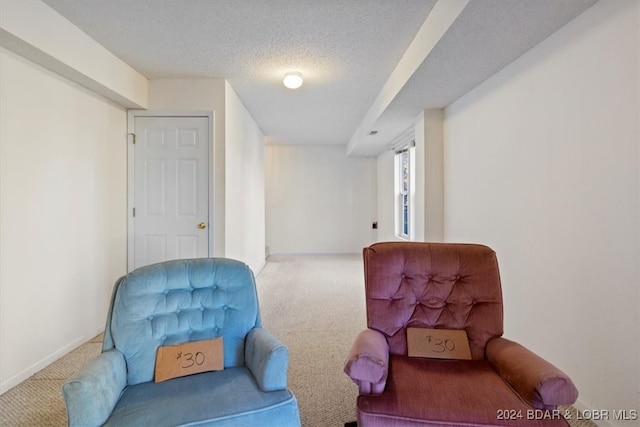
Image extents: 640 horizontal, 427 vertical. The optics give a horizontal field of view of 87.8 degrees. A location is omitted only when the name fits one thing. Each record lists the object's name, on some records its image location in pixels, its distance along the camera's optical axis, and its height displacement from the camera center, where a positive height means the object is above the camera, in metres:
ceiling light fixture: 3.29 +1.34
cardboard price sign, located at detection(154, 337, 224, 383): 1.43 -0.64
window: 5.16 +0.42
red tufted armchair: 1.17 -0.60
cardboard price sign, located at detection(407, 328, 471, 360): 1.59 -0.63
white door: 3.46 +0.28
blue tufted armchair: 1.14 -0.59
